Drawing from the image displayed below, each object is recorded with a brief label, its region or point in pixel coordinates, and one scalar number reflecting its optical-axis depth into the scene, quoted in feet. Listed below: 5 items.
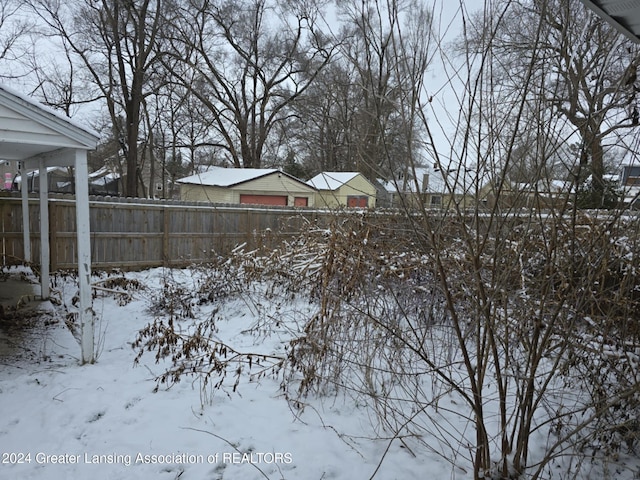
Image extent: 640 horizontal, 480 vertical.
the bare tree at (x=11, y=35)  53.57
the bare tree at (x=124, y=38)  53.16
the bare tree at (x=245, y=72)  69.05
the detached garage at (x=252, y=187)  61.05
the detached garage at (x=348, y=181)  63.00
